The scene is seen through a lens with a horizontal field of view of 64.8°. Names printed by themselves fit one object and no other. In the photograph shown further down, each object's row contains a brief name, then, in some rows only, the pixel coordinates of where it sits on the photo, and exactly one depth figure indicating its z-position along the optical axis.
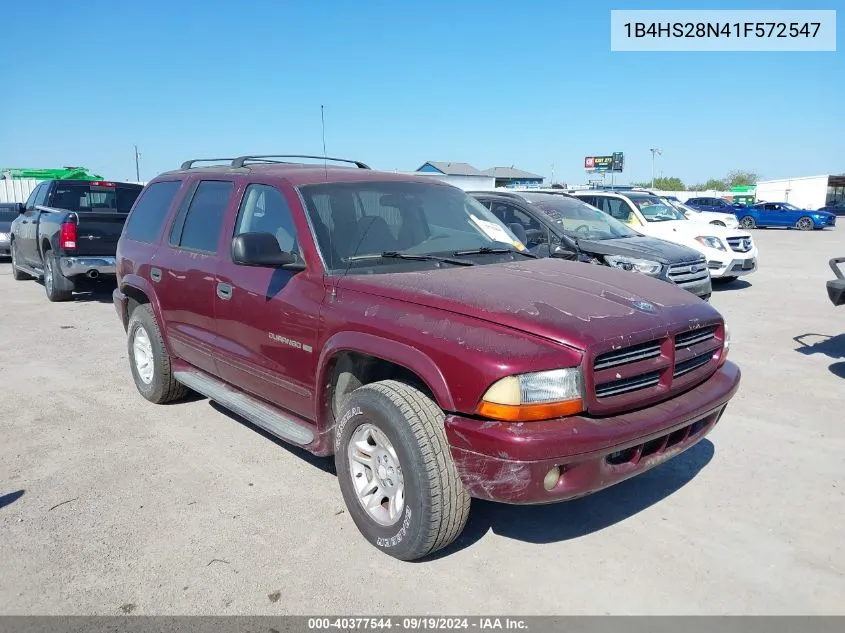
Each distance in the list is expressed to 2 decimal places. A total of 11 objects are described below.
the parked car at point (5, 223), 16.91
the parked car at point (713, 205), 35.72
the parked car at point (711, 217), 15.28
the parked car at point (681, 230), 11.51
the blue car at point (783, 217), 32.81
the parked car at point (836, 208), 52.09
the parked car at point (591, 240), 8.84
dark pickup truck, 9.92
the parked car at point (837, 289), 6.01
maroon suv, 2.80
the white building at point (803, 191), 56.69
